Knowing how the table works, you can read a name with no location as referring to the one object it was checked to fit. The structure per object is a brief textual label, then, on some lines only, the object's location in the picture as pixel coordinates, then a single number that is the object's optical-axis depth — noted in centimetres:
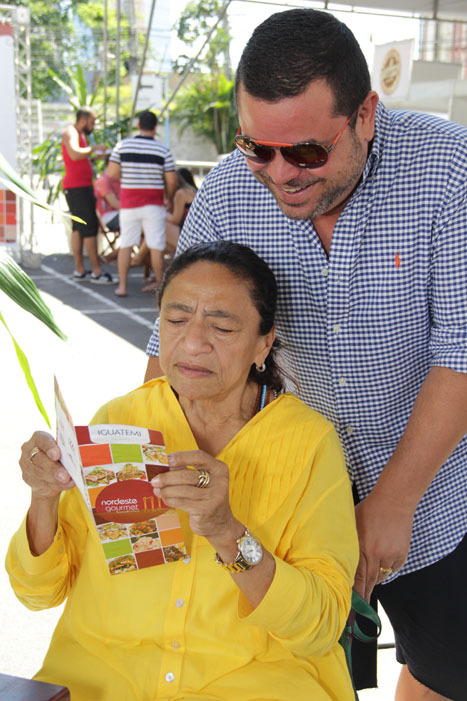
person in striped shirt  920
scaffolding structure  1127
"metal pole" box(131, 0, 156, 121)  1041
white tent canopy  985
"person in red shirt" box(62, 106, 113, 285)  1053
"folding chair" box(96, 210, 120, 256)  1222
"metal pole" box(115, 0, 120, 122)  1232
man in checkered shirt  171
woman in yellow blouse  162
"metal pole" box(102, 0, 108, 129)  1261
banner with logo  1157
